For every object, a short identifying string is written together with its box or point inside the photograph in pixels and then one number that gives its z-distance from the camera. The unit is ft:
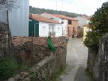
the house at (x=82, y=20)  162.63
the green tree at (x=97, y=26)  32.63
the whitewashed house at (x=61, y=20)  113.99
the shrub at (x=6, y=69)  18.61
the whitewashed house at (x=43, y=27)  70.22
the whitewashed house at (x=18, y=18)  27.79
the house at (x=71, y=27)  134.75
